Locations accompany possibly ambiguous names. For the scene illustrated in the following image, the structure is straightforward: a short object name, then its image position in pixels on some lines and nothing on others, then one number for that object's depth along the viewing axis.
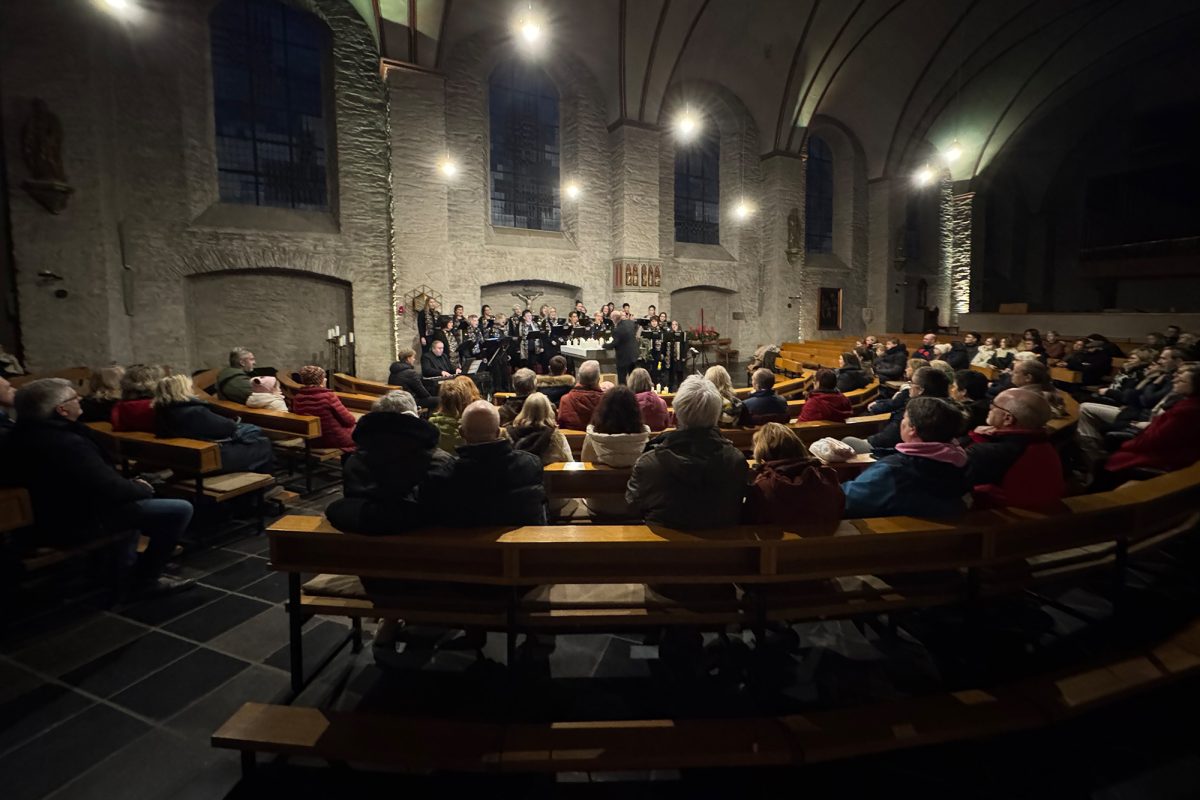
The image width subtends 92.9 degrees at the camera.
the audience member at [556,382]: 6.38
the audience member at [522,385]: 5.12
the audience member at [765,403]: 4.67
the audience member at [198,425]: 4.28
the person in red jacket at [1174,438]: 3.75
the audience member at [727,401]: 4.53
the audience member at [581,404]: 4.86
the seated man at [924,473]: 2.49
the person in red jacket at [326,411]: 5.39
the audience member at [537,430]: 3.47
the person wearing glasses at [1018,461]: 2.70
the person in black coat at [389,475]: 2.32
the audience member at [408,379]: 7.32
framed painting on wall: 18.62
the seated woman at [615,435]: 3.42
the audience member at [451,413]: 4.15
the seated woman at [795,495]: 2.44
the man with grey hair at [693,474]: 2.36
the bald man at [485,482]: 2.43
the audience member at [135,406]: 4.42
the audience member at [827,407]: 4.84
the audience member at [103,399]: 4.88
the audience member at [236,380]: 6.00
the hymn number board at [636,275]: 14.34
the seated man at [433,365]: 9.37
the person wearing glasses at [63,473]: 3.06
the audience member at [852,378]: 7.16
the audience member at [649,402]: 4.61
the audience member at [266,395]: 5.68
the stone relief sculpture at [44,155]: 8.46
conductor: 9.70
